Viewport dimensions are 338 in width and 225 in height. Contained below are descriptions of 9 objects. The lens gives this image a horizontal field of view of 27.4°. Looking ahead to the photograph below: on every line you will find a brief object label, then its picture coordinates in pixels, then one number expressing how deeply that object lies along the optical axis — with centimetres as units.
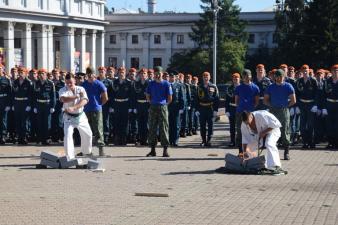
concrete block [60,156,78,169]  1537
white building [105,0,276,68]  11525
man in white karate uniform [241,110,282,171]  1458
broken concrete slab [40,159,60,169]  1543
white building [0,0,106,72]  9044
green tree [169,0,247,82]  9188
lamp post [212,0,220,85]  5528
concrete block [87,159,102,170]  1515
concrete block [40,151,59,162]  1542
